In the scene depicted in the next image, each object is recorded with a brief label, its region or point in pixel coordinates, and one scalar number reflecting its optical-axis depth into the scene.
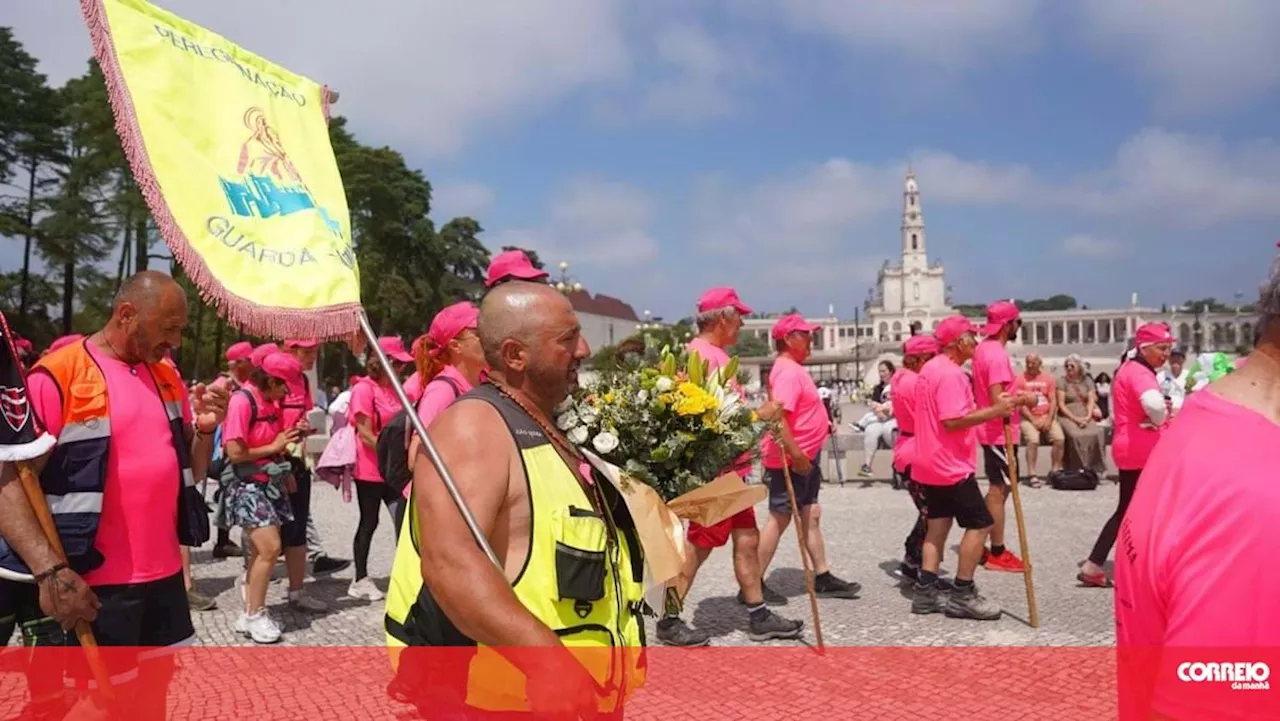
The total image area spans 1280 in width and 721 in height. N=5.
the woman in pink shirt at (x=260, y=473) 6.02
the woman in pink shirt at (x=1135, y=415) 6.56
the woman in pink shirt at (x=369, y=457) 7.07
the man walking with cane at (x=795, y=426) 6.54
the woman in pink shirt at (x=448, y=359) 5.04
